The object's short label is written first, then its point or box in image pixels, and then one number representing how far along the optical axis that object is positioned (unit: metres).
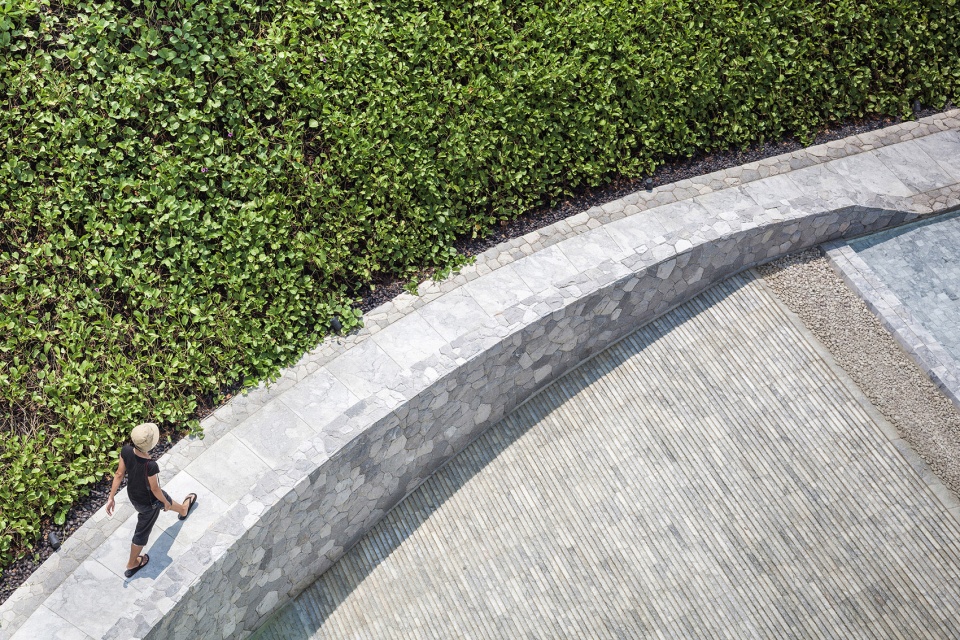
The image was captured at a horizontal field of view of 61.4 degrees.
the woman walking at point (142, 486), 7.91
